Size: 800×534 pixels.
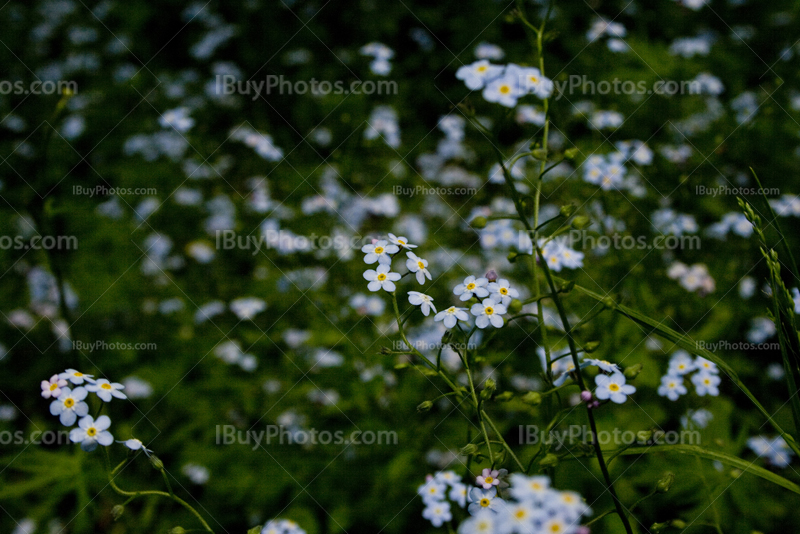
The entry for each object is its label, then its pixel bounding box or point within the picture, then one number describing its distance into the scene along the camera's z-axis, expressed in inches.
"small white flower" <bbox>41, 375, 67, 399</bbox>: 19.2
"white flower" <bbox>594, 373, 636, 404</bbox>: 19.6
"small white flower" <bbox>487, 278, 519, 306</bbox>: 19.7
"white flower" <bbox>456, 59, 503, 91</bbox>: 20.5
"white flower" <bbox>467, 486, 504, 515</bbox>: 19.2
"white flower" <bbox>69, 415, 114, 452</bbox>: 19.1
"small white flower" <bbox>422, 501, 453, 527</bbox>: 19.9
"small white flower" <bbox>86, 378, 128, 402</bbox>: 19.3
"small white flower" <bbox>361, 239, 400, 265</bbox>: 19.7
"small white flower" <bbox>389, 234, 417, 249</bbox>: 20.0
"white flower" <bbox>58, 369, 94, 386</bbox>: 19.3
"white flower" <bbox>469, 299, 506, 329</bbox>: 19.6
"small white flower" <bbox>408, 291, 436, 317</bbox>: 19.7
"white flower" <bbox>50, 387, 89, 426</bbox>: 19.2
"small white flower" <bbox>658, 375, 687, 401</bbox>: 20.7
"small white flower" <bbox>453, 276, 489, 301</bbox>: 19.7
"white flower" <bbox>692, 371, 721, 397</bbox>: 20.7
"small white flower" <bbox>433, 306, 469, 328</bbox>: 19.5
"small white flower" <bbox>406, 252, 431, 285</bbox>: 19.8
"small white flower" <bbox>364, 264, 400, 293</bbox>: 19.8
